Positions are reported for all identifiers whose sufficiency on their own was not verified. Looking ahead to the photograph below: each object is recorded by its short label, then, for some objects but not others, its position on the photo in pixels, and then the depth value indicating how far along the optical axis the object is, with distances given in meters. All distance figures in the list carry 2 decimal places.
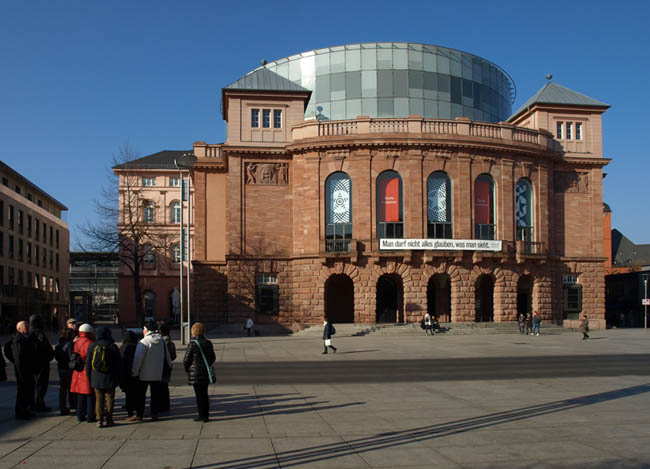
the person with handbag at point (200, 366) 11.08
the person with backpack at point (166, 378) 11.94
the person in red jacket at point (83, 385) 11.23
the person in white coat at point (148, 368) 11.48
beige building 63.31
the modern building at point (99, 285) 121.48
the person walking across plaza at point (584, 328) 38.53
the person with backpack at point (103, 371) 10.84
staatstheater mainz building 46.22
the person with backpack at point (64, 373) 12.18
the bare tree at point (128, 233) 44.97
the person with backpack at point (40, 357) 12.19
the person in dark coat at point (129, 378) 11.65
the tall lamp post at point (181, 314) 34.38
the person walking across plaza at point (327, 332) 27.94
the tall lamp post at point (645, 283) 60.32
